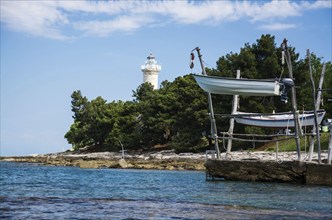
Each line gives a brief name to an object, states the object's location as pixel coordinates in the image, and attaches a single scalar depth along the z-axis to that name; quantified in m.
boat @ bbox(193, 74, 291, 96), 35.22
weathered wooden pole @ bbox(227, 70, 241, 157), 39.25
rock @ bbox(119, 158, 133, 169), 67.46
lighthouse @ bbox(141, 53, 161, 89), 126.00
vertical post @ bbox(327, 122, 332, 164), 32.56
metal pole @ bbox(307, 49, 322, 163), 32.94
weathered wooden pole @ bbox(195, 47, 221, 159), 38.31
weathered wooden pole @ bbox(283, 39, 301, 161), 34.66
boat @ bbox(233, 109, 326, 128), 40.47
